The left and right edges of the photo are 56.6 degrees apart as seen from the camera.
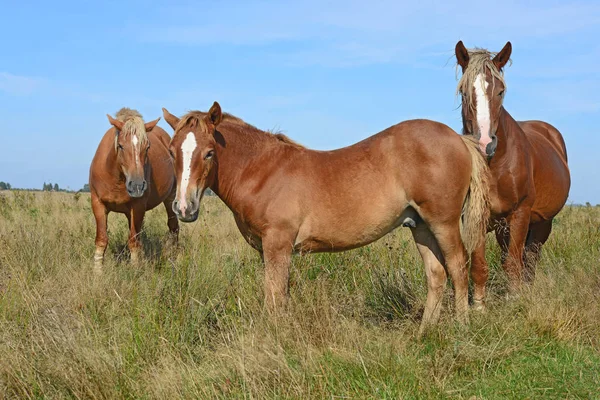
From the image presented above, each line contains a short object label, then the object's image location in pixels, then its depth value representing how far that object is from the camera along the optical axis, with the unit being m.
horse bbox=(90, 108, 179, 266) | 7.45
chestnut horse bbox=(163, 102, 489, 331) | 4.84
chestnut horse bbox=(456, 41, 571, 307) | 5.43
